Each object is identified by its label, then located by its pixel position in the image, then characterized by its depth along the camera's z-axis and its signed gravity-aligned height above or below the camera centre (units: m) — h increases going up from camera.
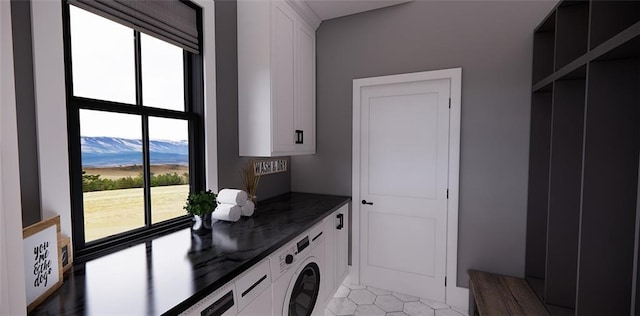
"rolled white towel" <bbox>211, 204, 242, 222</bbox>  1.76 -0.43
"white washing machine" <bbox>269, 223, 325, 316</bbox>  1.45 -0.78
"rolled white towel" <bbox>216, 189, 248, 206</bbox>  1.80 -0.33
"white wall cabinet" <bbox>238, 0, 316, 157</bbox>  2.07 +0.55
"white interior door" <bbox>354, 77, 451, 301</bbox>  2.43 -0.35
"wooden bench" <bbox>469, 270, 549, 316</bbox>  1.76 -1.05
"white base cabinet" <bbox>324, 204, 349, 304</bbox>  2.20 -0.90
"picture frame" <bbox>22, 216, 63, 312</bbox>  0.86 -0.39
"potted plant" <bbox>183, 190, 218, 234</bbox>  1.56 -0.35
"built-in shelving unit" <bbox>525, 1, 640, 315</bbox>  1.18 -0.06
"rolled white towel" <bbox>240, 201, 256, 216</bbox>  1.90 -0.43
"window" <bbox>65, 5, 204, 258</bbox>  1.27 +0.09
